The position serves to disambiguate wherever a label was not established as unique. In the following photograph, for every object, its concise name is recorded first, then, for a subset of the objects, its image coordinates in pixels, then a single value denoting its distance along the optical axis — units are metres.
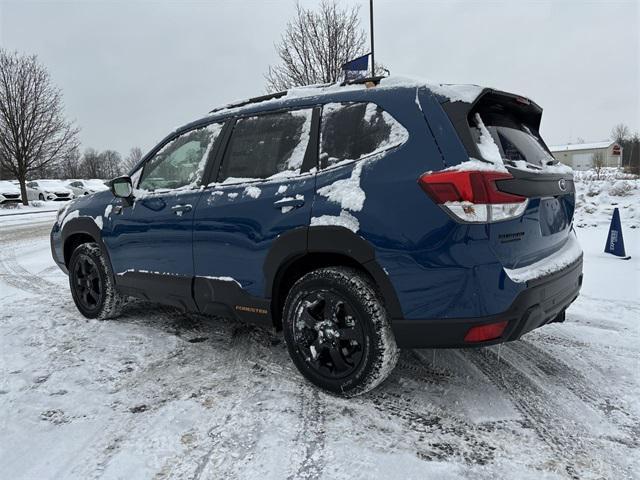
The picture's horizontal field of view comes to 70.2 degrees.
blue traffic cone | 6.60
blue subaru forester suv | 2.33
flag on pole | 9.88
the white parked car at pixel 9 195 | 25.39
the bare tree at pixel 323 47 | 13.73
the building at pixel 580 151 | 78.00
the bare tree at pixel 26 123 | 22.01
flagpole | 11.49
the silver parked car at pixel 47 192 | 30.06
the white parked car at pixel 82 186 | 34.54
